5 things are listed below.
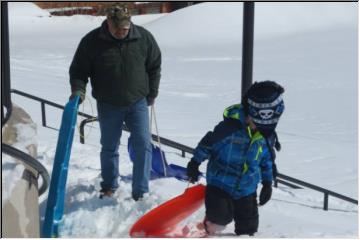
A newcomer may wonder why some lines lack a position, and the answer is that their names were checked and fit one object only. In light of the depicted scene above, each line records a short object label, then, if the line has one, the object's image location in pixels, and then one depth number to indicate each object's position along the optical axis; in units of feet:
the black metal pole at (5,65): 19.37
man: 19.54
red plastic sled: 18.77
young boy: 17.33
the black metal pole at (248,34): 20.74
